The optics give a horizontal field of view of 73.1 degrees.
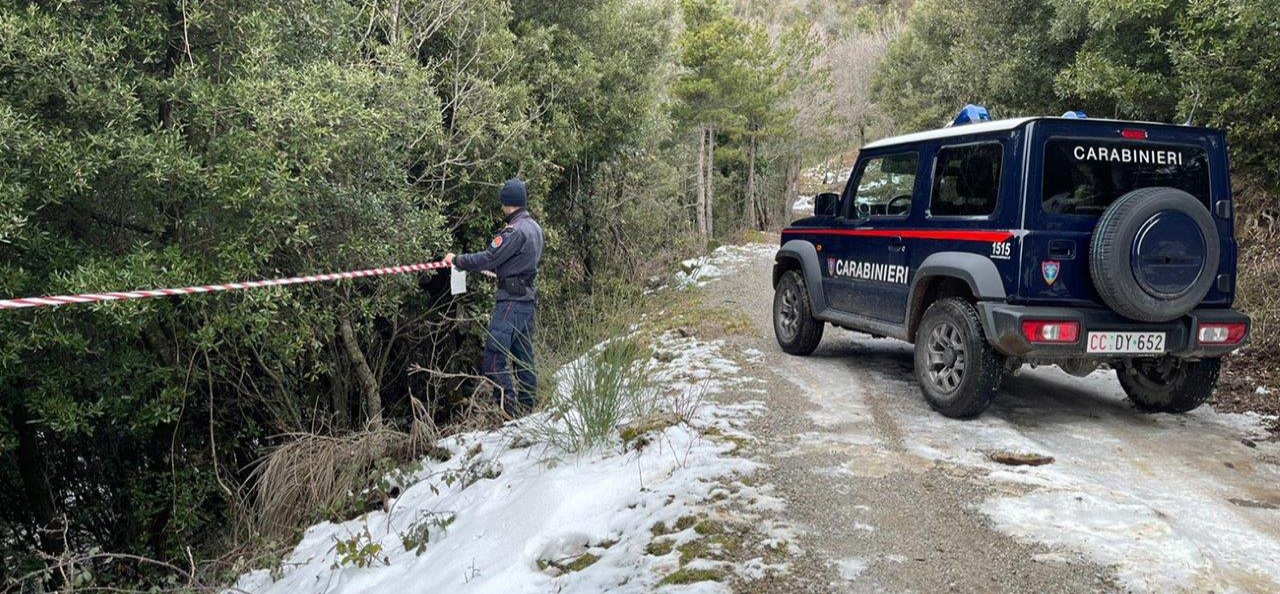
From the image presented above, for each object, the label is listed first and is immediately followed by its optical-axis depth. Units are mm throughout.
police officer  6715
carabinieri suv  5246
